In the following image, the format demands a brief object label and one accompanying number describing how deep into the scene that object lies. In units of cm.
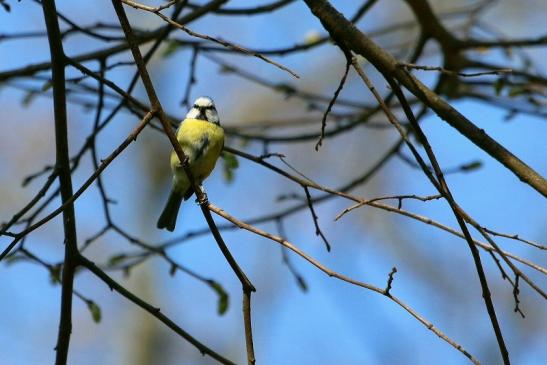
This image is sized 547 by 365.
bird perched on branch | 794
